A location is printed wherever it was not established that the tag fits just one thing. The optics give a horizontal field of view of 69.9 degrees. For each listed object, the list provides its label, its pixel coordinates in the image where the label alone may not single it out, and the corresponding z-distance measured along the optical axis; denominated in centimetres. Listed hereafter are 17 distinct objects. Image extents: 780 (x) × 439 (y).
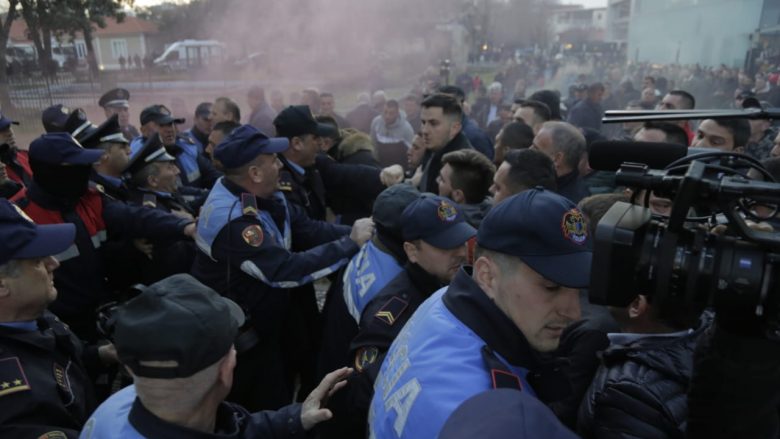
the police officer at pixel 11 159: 475
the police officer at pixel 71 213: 327
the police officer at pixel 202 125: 720
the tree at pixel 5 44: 1332
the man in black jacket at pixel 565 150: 401
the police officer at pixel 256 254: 304
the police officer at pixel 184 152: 599
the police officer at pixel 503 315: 148
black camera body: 119
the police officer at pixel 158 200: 395
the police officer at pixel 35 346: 188
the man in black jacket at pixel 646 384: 143
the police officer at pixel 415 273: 226
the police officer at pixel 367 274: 266
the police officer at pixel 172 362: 155
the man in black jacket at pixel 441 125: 482
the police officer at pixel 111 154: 417
